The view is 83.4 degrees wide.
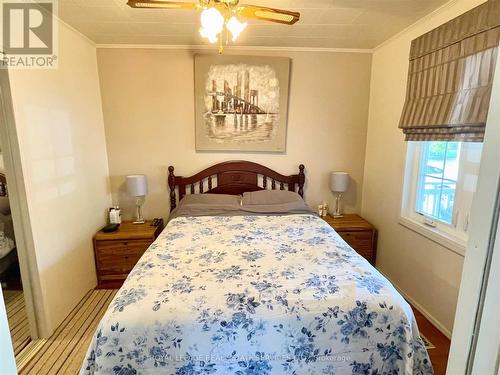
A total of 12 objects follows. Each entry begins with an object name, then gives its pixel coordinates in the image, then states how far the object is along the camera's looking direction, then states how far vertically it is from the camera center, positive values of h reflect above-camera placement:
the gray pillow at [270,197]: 3.06 -0.67
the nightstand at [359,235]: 3.04 -1.06
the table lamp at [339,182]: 3.20 -0.52
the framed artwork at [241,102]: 3.10 +0.37
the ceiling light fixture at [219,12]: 1.44 +0.67
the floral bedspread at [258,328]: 1.34 -0.92
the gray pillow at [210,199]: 3.03 -0.69
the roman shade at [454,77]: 1.68 +0.41
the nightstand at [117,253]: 2.81 -1.17
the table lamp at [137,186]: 3.04 -0.55
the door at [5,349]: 0.63 -0.48
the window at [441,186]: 1.97 -0.39
